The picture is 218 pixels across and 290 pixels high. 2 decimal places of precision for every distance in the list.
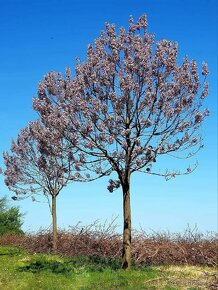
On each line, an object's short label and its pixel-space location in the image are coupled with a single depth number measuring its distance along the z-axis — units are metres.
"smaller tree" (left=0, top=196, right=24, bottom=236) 27.62
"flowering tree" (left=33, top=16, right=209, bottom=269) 12.93
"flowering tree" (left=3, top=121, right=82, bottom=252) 19.28
